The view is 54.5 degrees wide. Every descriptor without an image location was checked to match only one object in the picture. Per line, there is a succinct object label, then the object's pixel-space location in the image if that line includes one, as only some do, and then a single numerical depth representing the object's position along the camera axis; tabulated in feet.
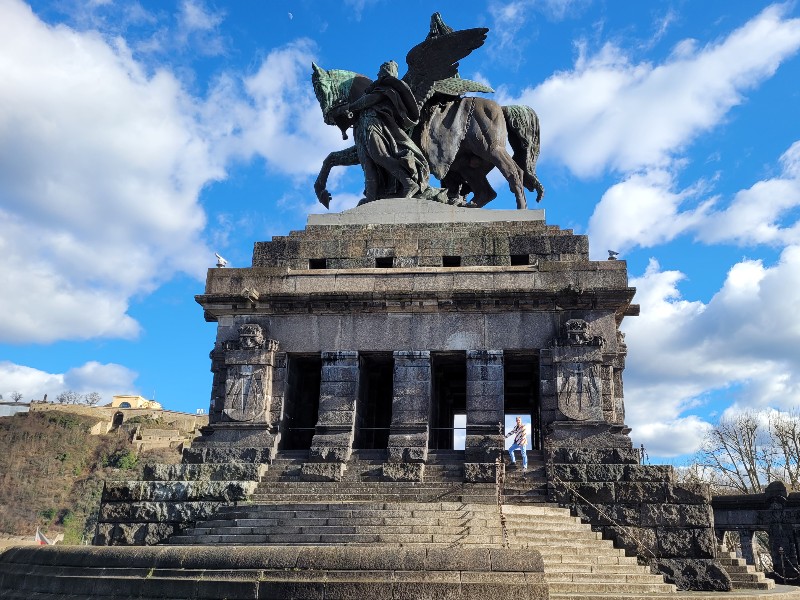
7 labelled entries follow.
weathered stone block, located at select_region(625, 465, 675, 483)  50.49
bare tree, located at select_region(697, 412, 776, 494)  137.08
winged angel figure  72.08
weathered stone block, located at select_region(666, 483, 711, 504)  49.29
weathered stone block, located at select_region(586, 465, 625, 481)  50.93
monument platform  41.57
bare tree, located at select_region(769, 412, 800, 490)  132.25
